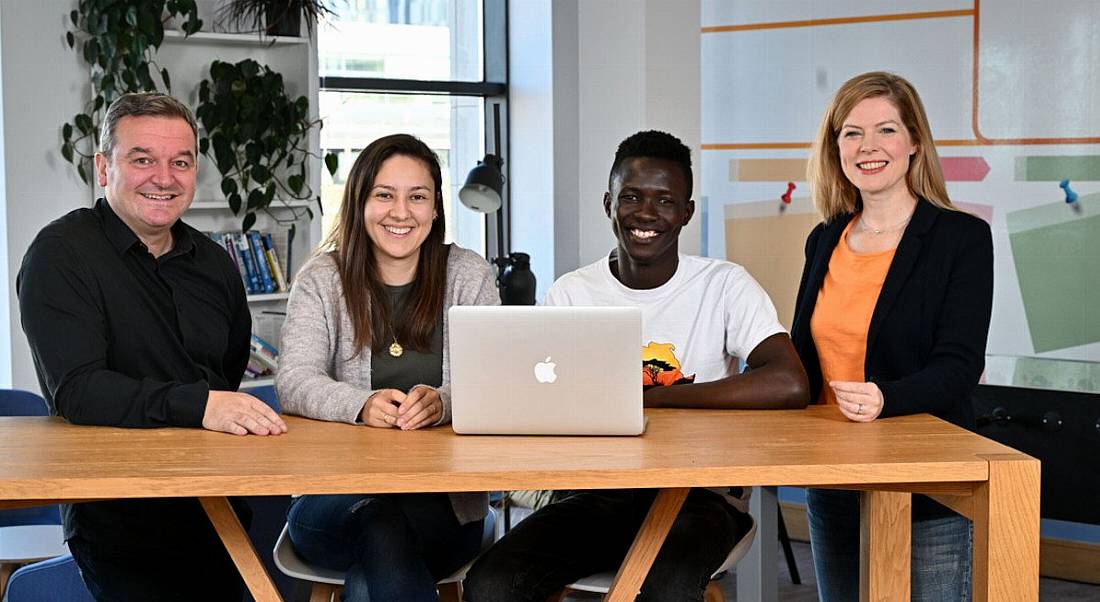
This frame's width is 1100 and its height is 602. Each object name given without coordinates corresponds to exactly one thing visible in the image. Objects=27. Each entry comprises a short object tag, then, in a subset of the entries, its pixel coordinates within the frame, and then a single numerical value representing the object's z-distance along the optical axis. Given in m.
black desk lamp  4.90
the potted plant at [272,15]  4.89
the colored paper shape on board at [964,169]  4.46
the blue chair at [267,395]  3.55
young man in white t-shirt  2.47
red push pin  4.85
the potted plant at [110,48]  4.49
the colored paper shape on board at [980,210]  4.46
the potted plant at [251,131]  4.80
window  5.62
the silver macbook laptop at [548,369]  2.22
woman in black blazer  2.54
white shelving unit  4.87
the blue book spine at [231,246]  4.88
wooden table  2.02
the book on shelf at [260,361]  4.91
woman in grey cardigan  2.42
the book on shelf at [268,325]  5.02
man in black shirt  2.39
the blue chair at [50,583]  2.66
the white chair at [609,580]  2.49
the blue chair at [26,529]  3.21
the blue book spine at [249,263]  4.94
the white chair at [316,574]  2.53
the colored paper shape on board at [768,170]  4.83
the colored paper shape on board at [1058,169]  4.24
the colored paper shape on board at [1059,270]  4.25
